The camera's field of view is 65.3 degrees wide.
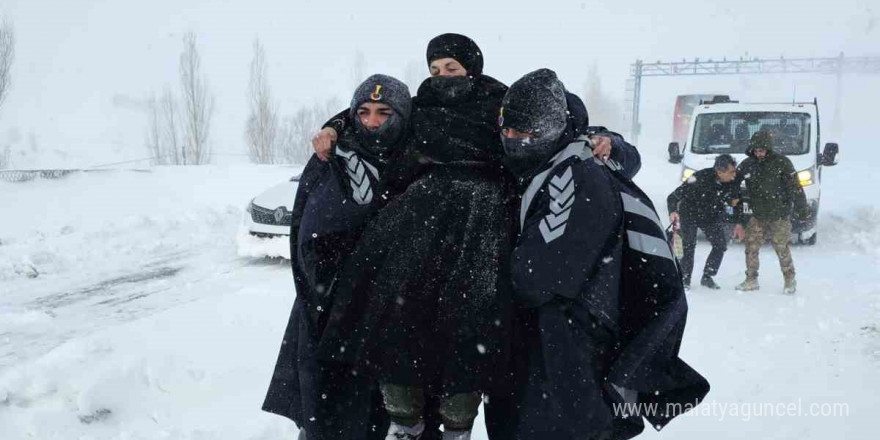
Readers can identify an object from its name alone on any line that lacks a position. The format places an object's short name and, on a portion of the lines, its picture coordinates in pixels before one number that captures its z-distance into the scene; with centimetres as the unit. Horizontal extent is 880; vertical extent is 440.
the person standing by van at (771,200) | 750
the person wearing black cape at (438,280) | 245
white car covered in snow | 921
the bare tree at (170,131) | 4275
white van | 1080
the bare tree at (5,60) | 2355
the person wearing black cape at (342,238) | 268
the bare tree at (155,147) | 4675
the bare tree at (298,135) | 5172
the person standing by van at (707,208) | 768
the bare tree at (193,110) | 3491
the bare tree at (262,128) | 3778
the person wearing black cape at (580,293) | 240
